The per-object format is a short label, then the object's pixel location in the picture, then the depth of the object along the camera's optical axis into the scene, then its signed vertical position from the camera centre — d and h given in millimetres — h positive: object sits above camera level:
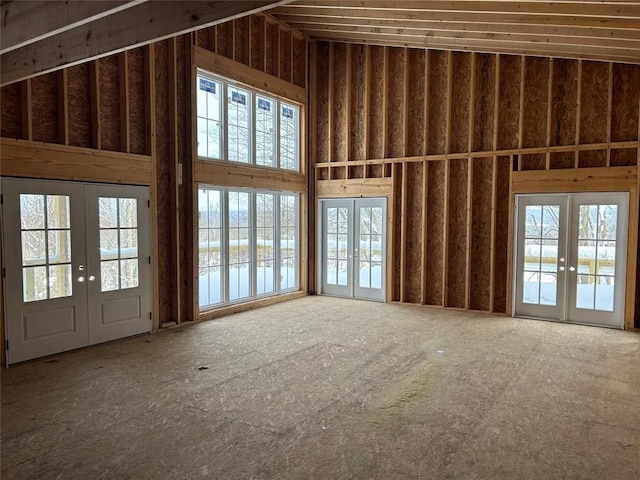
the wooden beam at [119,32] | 2482 +1276
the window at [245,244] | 7270 -391
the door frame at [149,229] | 4805 -93
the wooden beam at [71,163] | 4889 +721
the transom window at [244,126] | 7223 +1736
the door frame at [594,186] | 6605 +553
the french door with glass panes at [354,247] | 8844 -517
